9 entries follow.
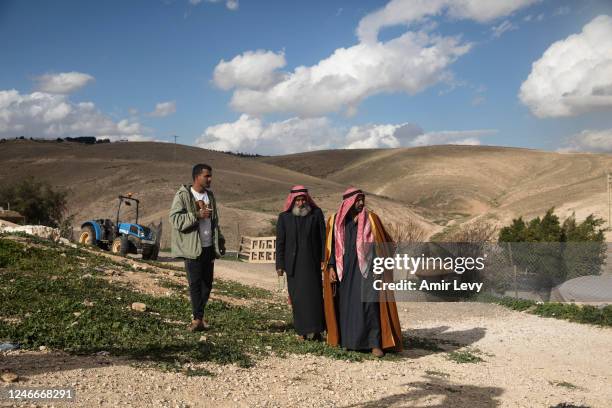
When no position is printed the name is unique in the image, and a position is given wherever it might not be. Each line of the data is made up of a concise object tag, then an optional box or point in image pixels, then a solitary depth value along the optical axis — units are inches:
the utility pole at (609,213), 1512.1
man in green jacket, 264.5
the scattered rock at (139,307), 306.0
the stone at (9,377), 172.2
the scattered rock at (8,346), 207.3
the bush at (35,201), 1348.4
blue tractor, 709.9
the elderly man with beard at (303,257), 280.5
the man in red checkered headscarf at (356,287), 266.5
